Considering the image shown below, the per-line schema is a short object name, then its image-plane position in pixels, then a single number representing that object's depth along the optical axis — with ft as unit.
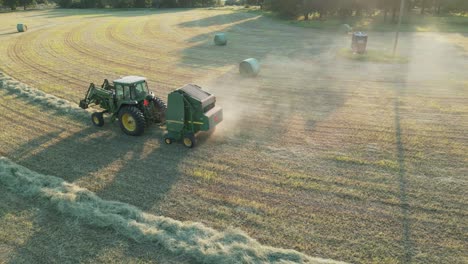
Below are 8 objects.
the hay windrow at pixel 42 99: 49.71
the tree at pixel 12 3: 245.86
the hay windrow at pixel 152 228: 24.11
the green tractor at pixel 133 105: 40.68
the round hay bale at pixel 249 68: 69.51
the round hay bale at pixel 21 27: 130.62
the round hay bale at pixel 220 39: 103.96
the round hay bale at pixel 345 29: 129.29
